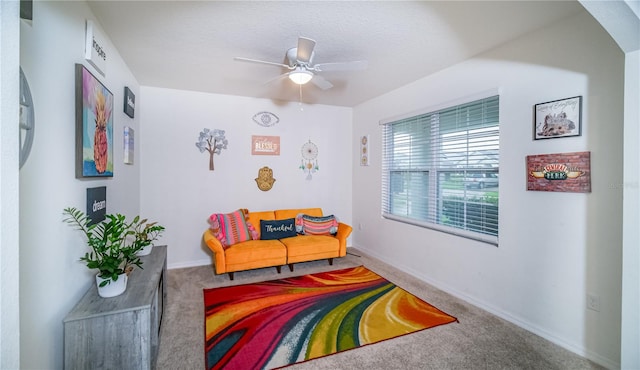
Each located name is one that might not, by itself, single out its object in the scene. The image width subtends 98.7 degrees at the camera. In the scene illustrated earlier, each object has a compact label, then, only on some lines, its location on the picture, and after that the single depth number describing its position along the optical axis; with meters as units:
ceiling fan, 2.24
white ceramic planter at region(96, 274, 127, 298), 1.72
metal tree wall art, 4.07
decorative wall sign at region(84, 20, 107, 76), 1.88
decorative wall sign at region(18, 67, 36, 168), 1.18
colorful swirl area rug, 2.10
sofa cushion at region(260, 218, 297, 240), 3.95
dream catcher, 4.72
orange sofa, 3.37
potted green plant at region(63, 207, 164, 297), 1.64
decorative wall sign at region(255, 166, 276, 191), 4.41
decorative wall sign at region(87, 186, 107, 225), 1.89
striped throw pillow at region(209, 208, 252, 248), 3.63
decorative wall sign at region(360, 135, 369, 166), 4.62
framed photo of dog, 2.10
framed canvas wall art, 1.72
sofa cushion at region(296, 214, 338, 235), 4.16
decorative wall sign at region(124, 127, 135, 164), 2.96
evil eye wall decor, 4.37
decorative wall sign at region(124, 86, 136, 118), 2.93
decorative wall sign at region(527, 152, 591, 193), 2.06
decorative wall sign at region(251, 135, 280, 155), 4.36
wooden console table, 1.49
